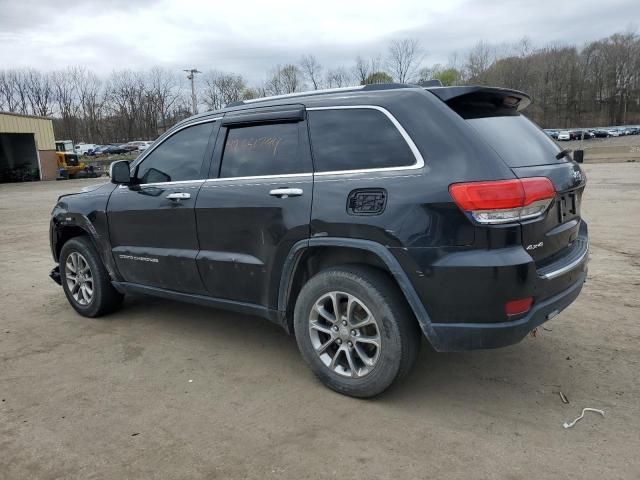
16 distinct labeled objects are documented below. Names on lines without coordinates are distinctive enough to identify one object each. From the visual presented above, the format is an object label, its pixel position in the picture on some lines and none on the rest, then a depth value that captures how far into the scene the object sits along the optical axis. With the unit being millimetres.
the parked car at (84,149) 64613
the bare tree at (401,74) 80412
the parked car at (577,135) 74625
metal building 35875
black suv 2787
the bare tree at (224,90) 84375
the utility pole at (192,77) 43888
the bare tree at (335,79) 87938
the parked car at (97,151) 65562
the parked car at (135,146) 63962
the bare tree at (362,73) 83994
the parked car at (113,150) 64131
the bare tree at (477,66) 100500
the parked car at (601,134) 76500
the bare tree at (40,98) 88812
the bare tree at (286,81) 85375
